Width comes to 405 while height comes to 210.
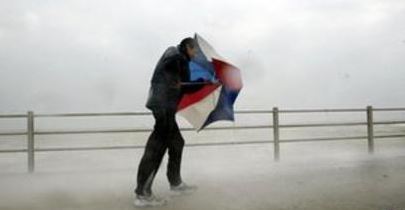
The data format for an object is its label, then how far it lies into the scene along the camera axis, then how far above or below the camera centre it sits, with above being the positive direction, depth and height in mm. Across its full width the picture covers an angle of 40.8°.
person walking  5035 +62
